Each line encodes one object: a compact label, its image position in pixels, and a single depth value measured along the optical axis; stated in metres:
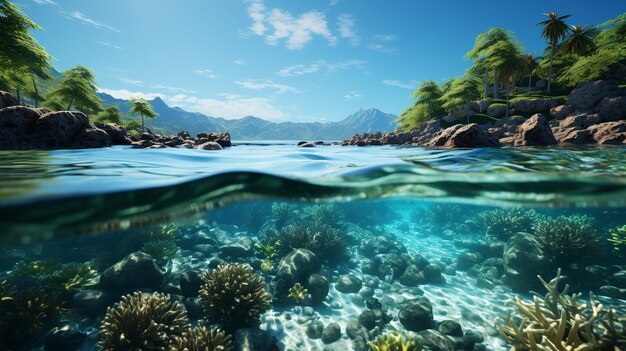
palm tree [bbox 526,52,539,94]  41.00
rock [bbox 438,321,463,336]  7.47
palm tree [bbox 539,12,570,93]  36.28
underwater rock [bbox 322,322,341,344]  7.33
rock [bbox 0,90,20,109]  10.58
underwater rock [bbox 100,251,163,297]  8.41
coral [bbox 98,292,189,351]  5.79
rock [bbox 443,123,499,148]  10.91
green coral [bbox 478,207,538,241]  15.66
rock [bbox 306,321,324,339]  7.50
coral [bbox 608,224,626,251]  11.09
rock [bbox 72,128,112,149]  9.59
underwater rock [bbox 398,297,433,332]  7.93
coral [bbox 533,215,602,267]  10.35
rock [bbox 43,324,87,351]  6.30
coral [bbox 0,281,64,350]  6.50
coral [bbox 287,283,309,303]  9.11
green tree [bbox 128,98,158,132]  32.22
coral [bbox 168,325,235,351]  5.83
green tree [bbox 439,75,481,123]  32.72
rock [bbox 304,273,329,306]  9.21
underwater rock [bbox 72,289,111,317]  7.61
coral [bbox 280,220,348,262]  12.62
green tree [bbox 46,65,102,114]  28.80
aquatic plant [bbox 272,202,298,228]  19.30
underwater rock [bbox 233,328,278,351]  6.46
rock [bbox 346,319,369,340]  7.52
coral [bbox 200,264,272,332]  7.24
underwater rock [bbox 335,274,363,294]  10.32
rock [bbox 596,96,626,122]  19.22
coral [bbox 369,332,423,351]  6.29
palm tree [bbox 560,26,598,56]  38.34
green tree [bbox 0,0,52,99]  14.18
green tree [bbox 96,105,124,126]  38.69
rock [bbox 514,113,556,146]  11.45
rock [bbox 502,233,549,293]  10.37
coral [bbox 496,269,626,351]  4.49
